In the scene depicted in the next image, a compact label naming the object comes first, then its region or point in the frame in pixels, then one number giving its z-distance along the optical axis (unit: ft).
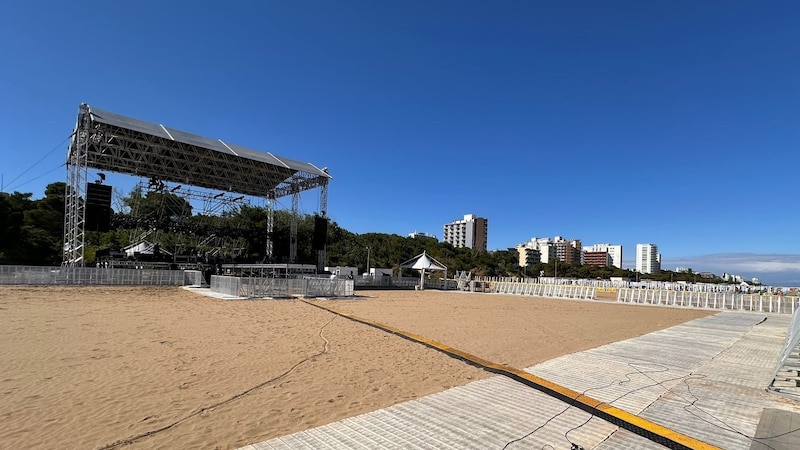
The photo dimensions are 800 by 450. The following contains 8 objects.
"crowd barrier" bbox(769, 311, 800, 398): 18.35
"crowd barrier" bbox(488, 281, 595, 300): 101.14
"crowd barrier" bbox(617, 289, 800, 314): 70.18
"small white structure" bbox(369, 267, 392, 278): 137.71
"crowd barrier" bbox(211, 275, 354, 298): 65.77
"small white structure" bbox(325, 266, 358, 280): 124.45
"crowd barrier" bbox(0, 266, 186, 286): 76.02
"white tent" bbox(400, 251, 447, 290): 123.85
